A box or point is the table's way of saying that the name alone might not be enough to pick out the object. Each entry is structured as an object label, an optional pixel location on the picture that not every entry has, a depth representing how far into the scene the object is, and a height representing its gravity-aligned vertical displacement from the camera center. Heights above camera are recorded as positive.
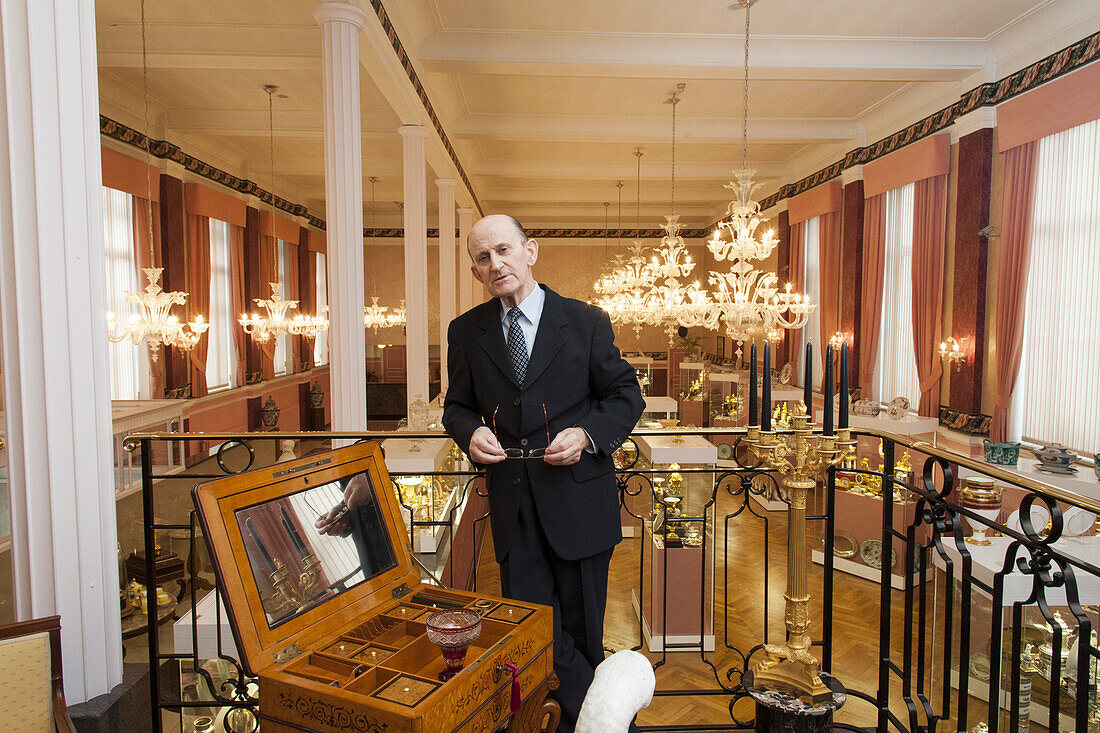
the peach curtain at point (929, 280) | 7.56 +0.59
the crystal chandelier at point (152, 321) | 6.24 +0.10
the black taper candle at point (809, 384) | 2.03 -0.18
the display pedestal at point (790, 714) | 1.88 -1.12
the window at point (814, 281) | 11.15 +0.89
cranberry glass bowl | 1.29 -0.61
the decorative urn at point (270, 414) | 11.36 -1.47
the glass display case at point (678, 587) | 5.00 -2.07
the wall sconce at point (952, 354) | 7.05 -0.26
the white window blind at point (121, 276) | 7.75 +0.69
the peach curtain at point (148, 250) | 8.12 +1.05
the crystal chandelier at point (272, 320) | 9.30 +0.17
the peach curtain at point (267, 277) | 12.09 +1.03
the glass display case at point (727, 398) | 10.47 -1.18
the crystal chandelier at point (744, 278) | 5.61 +0.47
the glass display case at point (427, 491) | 4.59 -1.25
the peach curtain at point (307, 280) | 14.62 +1.18
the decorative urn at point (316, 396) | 14.54 -1.47
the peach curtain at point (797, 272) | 11.76 +1.08
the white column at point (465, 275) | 12.96 +1.23
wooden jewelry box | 1.22 -0.65
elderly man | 1.74 -0.27
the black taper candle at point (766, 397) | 2.00 -0.21
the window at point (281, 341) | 13.28 -0.21
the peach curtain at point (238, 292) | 11.04 +0.68
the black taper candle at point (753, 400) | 2.14 -0.23
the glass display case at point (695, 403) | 11.45 -1.31
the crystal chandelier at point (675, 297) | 7.56 +0.41
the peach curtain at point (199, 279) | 9.29 +0.77
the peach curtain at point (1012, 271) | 6.17 +0.58
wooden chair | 1.58 -0.86
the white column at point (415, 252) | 6.90 +0.85
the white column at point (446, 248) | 9.63 +1.25
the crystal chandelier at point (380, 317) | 13.31 +0.31
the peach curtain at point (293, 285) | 13.94 +1.02
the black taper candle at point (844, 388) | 1.92 -0.19
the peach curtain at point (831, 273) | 10.22 +0.91
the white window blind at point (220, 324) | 10.48 +0.12
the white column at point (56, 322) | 1.70 +0.03
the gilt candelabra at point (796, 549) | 2.04 -0.71
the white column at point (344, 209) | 4.11 +0.80
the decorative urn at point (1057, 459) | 5.03 -1.01
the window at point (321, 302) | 16.09 +0.73
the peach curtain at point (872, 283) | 8.94 +0.67
